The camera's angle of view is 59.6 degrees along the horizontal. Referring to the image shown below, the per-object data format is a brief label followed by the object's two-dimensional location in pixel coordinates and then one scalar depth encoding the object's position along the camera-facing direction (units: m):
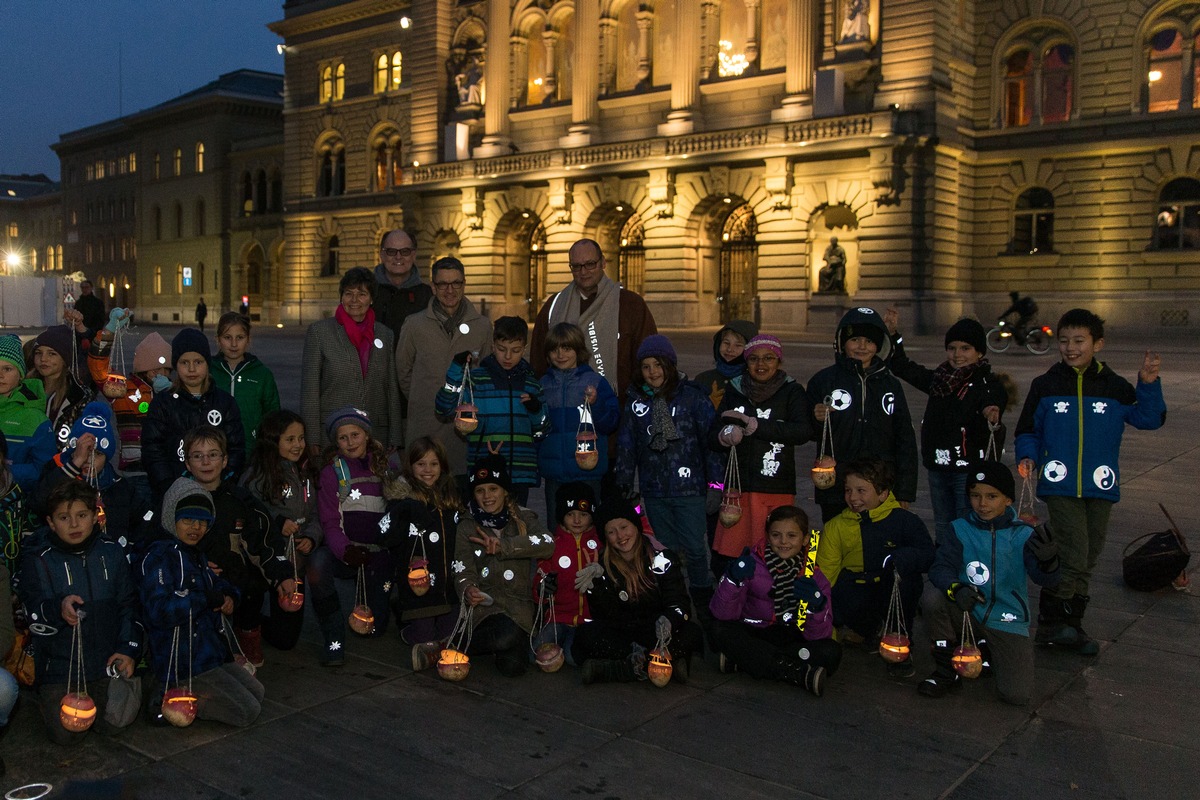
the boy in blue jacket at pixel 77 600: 4.60
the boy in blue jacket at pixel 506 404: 6.14
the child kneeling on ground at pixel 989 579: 4.98
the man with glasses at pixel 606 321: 6.80
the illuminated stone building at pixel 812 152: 31.89
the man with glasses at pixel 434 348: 6.76
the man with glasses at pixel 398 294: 7.25
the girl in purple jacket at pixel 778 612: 5.07
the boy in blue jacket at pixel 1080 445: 5.70
